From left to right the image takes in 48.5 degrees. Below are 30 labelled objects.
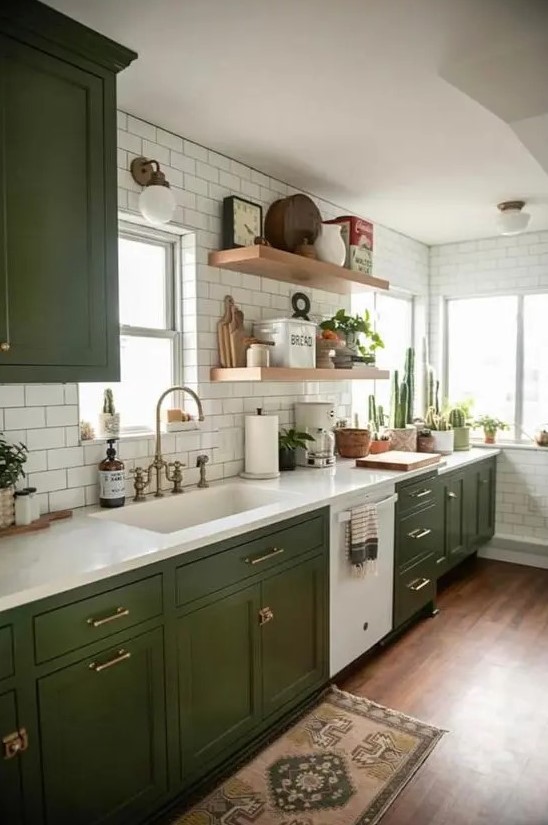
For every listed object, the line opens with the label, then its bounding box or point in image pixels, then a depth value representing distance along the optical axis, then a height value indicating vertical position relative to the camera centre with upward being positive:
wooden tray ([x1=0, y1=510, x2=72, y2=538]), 1.96 -0.46
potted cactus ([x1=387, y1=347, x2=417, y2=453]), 4.11 -0.17
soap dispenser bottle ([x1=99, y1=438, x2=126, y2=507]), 2.37 -0.37
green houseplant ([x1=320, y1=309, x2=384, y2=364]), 3.67 +0.35
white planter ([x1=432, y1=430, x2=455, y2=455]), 4.45 -0.41
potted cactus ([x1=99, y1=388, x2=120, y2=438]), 2.50 -0.14
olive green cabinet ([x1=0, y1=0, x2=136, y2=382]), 1.71 +0.57
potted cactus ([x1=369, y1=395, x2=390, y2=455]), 3.91 -0.31
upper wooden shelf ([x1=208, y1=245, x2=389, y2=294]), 2.82 +0.59
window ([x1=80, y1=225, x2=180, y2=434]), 2.71 +0.29
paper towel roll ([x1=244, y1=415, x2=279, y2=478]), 3.02 -0.30
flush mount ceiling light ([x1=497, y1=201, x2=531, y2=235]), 3.83 +1.06
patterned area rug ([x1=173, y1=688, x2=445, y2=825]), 1.97 -1.37
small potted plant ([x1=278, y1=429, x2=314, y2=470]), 3.25 -0.32
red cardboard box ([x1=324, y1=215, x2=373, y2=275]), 3.56 +0.85
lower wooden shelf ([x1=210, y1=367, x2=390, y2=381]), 2.81 +0.06
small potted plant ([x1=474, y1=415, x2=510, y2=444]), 4.79 -0.33
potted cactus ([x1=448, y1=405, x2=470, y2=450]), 4.62 -0.32
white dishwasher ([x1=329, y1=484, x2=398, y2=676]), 2.68 -0.98
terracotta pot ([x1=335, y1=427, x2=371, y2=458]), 3.71 -0.34
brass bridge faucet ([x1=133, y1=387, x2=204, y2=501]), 2.53 -0.37
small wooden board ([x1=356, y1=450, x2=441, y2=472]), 3.31 -0.42
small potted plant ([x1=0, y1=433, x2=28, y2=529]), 1.98 -0.30
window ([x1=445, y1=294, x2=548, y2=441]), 4.75 +0.23
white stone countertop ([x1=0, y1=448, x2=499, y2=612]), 1.54 -0.48
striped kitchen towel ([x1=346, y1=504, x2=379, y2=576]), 2.72 -0.69
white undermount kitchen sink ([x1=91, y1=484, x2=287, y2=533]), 2.45 -0.53
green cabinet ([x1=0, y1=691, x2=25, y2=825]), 1.43 -0.91
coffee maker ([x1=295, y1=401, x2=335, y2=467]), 3.39 -0.25
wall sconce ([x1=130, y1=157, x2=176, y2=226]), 2.42 +0.74
